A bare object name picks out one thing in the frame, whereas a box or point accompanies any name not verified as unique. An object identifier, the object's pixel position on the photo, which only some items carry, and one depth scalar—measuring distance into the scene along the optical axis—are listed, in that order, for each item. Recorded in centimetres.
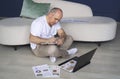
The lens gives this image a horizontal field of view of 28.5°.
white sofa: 369
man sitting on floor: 326
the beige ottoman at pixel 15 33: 367
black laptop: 315
